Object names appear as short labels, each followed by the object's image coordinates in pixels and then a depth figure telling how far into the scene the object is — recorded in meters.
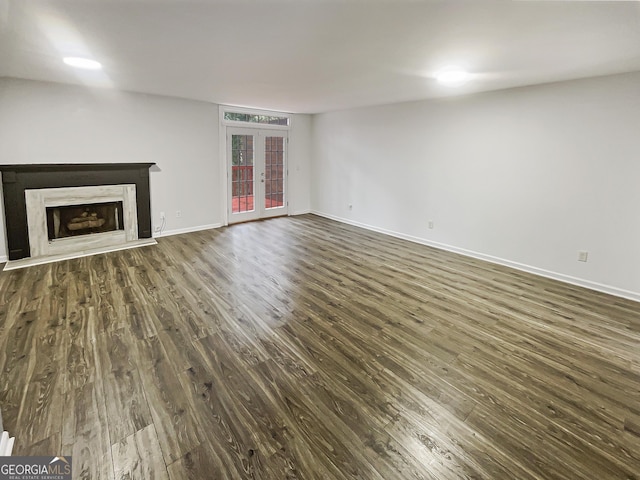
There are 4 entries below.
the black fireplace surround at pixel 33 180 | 4.25
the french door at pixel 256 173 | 6.71
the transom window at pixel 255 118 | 6.47
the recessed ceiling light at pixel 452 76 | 3.46
